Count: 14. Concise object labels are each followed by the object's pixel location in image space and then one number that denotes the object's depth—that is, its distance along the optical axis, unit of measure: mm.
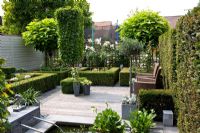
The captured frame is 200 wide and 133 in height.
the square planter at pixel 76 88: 7271
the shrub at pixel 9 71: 7555
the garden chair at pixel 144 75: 7863
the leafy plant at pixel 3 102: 2631
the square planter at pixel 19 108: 4239
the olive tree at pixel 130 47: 6234
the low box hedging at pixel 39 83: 6243
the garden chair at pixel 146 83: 6445
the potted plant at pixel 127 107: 4746
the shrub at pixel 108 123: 3471
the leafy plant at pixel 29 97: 4727
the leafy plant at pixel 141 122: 3547
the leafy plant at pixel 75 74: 7430
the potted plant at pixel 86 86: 7258
